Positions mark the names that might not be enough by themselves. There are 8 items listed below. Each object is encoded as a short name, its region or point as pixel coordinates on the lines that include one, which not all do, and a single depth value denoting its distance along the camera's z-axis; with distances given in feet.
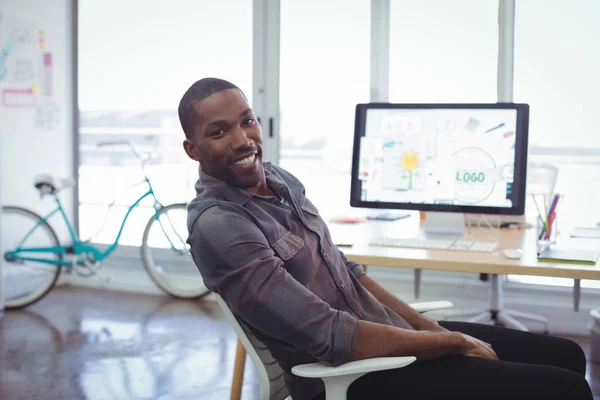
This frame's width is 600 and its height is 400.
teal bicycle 14.71
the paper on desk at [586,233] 9.11
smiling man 5.04
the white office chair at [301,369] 4.92
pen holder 8.07
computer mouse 7.40
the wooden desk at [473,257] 6.98
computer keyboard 7.86
